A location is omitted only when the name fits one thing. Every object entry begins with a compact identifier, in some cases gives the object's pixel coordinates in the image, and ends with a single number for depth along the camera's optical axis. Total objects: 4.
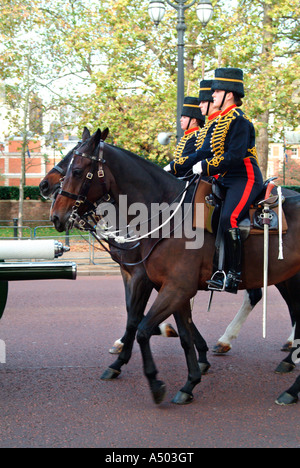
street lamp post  12.18
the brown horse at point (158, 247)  4.58
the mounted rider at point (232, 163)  4.76
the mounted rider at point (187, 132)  5.93
